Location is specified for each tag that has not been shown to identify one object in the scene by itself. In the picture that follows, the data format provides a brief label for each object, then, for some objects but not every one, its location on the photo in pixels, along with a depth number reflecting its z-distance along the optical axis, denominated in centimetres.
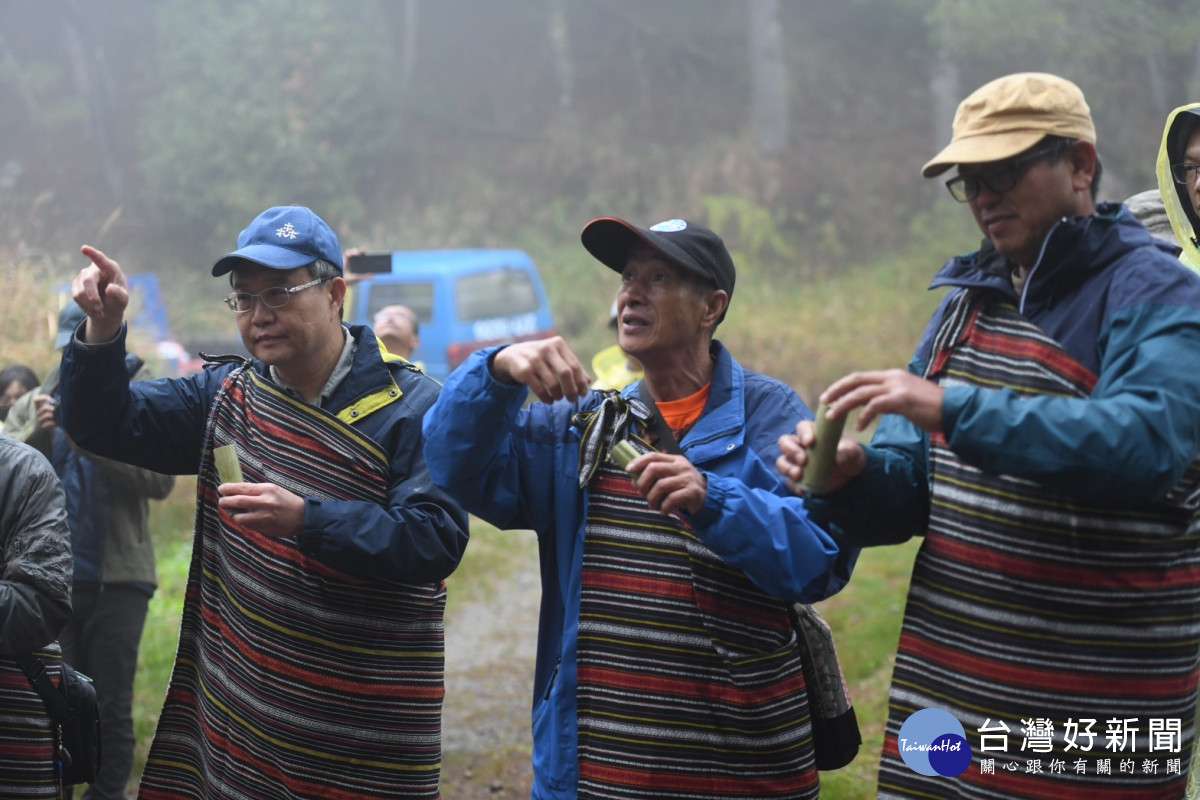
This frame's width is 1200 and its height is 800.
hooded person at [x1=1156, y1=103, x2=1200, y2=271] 392
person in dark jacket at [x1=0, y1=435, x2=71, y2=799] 328
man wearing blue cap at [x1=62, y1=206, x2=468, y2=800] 329
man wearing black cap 282
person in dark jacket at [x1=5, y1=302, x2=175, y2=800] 504
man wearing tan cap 232
